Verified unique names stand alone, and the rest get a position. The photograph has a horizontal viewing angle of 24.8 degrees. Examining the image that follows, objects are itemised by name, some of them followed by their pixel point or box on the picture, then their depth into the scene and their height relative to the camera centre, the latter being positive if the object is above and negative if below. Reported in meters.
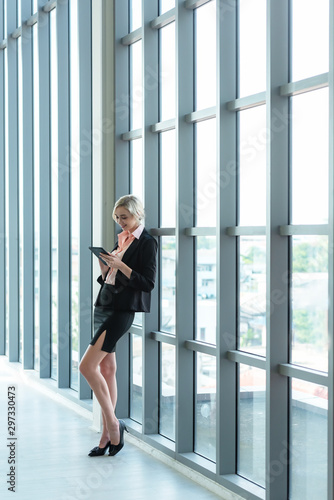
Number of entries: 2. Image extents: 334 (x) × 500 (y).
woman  5.40 -0.33
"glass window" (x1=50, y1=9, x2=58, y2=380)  8.36 +0.58
